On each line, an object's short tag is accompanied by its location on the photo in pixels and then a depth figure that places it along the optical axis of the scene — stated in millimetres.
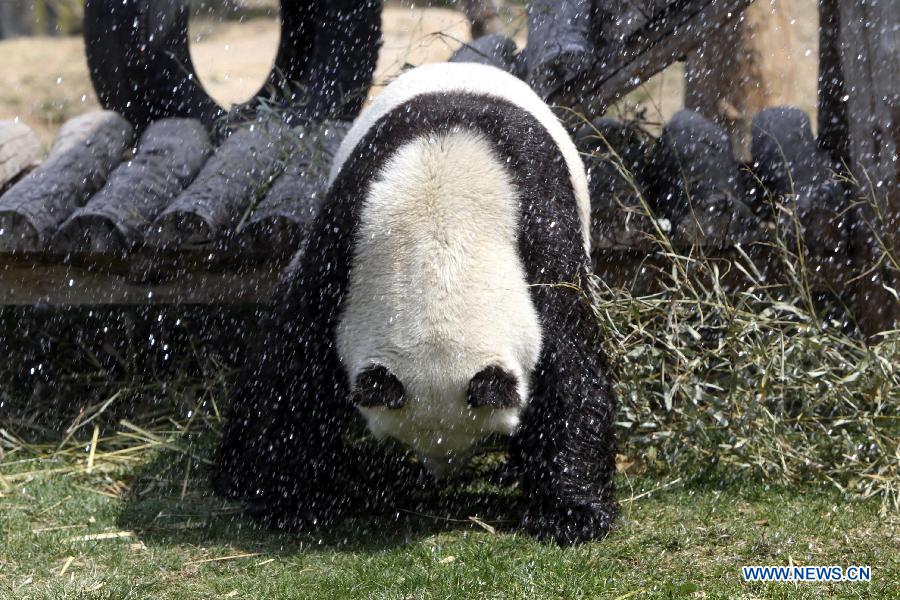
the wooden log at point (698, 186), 10344
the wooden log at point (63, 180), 10156
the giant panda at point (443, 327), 7512
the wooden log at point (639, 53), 10328
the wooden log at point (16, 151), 11937
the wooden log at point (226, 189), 10102
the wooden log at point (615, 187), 10375
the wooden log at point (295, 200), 10211
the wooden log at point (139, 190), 10141
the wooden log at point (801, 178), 10383
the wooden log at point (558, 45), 10539
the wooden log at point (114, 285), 10914
